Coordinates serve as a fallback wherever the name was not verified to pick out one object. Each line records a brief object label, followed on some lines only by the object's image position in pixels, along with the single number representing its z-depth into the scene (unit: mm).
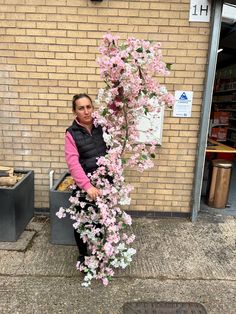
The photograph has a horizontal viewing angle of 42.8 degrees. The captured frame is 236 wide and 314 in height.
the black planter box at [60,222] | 3270
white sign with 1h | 3445
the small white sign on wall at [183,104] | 3678
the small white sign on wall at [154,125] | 3756
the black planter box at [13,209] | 3242
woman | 2512
